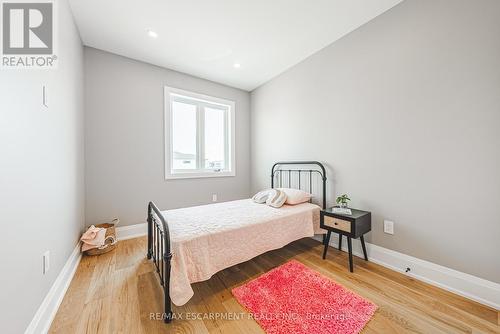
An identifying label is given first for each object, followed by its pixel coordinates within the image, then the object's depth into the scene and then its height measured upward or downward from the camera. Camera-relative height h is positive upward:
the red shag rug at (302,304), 1.29 -1.08
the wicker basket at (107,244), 2.24 -0.96
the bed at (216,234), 1.39 -0.63
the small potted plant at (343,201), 2.17 -0.40
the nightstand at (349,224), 1.89 -0.61
